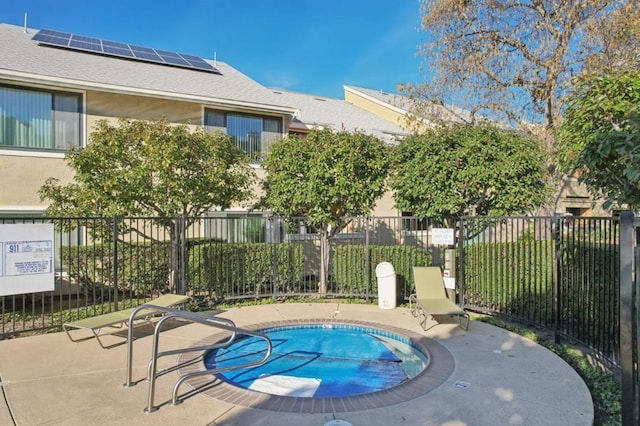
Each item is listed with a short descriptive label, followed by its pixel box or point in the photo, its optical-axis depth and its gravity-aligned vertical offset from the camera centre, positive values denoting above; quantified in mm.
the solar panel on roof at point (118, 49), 14402 +6513
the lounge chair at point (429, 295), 7509 -1744
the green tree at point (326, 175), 9922 +1001
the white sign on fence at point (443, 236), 8953 -523
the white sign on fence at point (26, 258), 6961 -779
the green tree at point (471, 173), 9258 +942
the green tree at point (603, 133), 4699 +1059
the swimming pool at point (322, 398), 4301 -2097
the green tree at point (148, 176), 8883 +914
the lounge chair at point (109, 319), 6184 -1720
